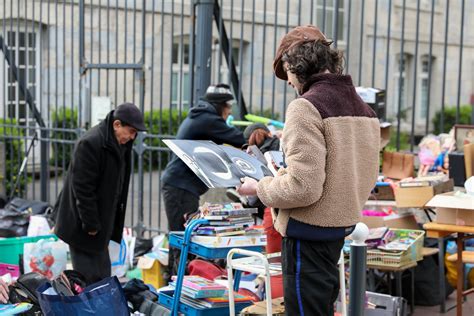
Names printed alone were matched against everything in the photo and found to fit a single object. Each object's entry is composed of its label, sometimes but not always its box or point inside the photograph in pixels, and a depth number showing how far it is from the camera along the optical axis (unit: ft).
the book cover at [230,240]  15.55
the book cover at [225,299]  16.07
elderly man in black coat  18.95
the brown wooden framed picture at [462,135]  21.01
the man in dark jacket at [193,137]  21.75
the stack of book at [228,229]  15.69
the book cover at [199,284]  16.28
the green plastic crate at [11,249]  23.52
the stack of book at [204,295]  16.06
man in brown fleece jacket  11.90
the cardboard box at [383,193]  21.34
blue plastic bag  15.93
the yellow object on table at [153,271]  22.94
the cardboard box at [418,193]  19.45
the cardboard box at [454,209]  17.47
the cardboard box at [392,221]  20.22
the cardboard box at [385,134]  21.79
